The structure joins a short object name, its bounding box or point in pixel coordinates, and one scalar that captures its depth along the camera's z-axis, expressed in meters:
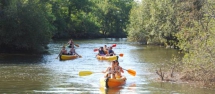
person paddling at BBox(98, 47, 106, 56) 31.02
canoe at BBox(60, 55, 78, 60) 29.28
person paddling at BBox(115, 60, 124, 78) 17.76
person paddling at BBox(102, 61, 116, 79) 17.31
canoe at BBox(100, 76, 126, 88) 16.38
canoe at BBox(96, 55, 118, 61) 28.96
